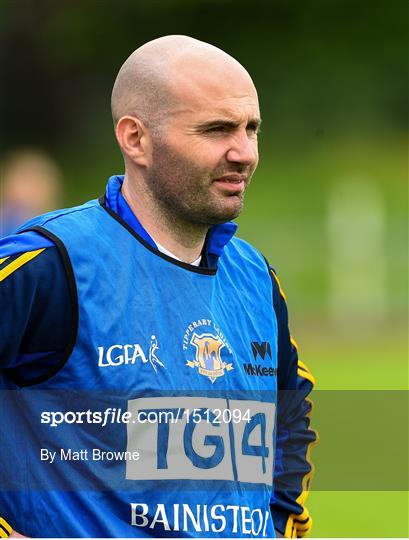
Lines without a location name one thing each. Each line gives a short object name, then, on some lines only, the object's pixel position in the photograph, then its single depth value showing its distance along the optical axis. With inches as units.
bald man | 276.7
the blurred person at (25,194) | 928.3
